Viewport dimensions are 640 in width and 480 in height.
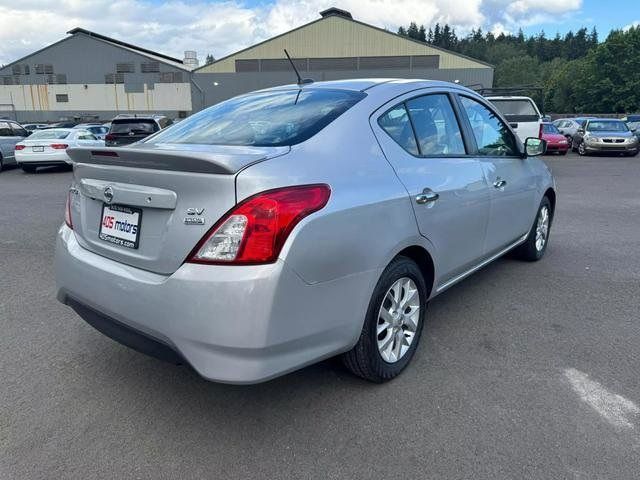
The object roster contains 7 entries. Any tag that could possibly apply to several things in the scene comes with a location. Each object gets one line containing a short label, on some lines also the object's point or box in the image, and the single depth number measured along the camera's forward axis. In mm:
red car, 20880
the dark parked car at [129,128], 15789
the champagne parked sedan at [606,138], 19844
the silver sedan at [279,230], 2188
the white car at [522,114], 13539
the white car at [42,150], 14742
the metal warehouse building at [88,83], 52062
